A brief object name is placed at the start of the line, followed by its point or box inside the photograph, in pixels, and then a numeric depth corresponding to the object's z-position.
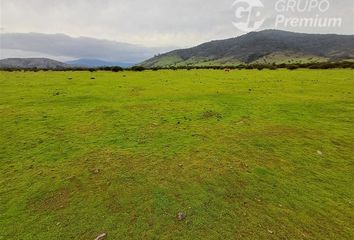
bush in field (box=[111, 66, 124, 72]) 68.24
